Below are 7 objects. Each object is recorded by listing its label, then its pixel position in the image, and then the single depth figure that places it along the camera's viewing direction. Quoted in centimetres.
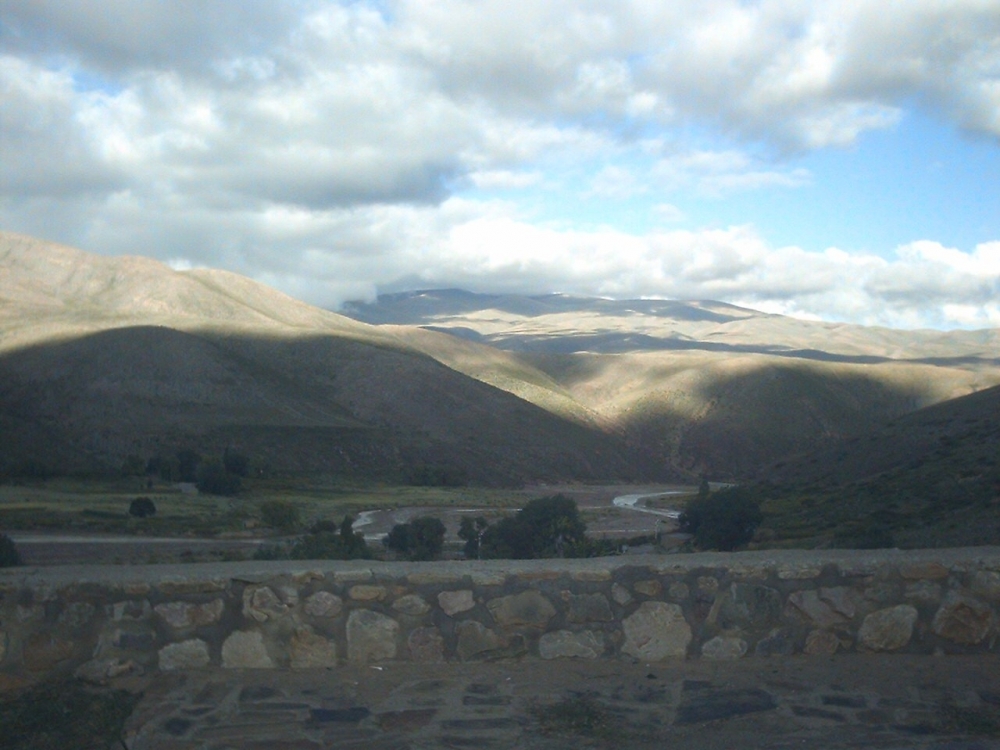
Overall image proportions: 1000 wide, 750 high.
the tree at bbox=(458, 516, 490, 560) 2135
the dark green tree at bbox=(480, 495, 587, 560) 2106
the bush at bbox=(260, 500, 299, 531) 3256
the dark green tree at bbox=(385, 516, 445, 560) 2297
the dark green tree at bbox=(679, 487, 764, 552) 2352
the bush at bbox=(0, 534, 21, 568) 868
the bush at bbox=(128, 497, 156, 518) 3238
